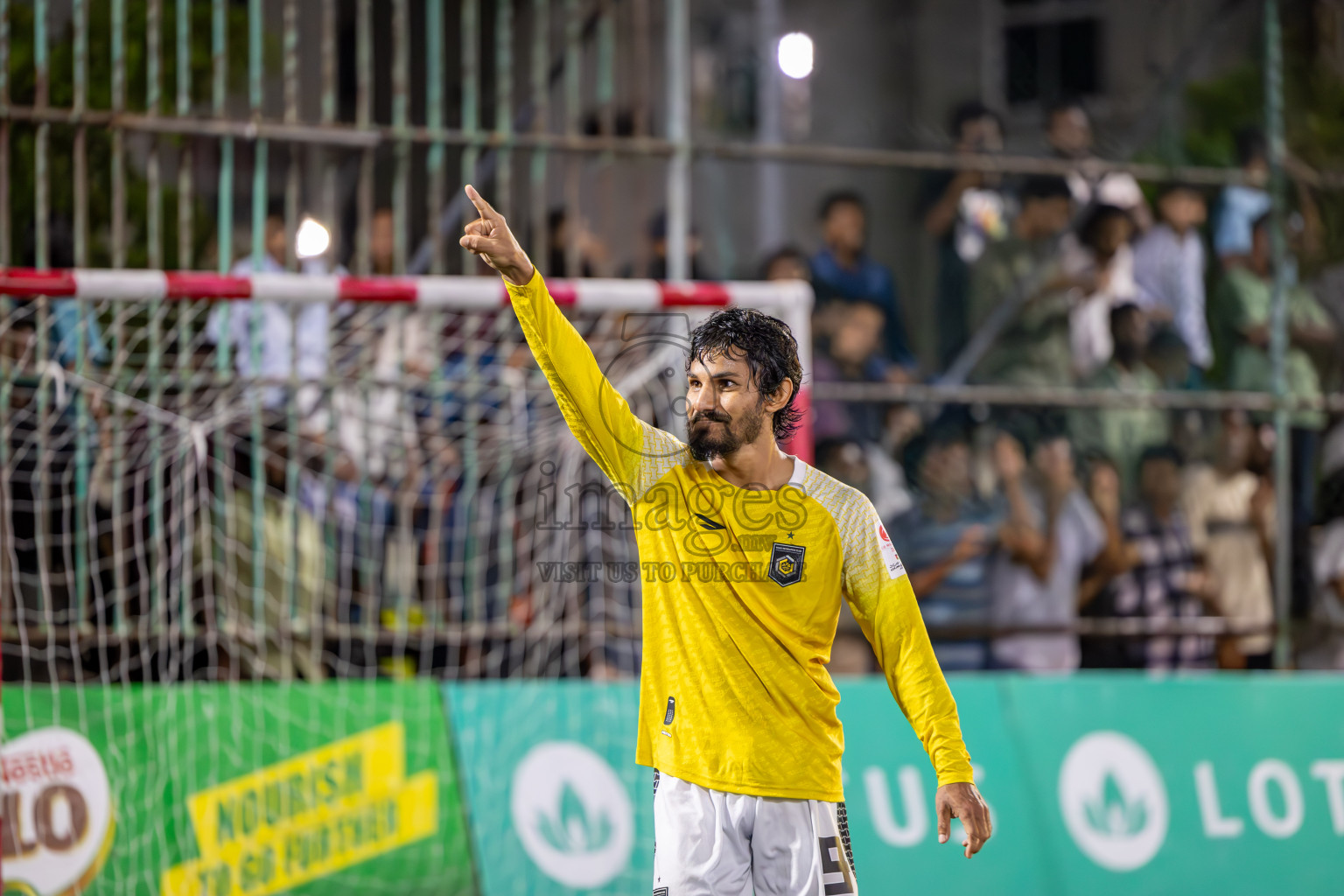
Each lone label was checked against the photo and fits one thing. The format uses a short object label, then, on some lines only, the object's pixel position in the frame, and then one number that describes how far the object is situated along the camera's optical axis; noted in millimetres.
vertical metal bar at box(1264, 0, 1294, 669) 15844
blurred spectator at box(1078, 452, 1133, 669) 15586
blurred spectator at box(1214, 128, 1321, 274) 16516
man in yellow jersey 6180
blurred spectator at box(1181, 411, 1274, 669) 15922
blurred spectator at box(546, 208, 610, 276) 14664
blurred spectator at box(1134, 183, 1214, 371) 16234
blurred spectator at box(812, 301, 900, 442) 15422
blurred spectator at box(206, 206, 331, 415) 12609
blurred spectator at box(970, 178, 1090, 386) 16328
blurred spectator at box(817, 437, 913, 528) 14883
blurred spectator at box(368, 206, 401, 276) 14648
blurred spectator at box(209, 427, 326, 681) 12344
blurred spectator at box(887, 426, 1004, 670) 15203
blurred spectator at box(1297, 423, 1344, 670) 16203
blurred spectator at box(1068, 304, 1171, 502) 16062
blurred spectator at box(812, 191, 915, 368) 15703
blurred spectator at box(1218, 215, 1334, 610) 16312
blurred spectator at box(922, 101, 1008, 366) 16656
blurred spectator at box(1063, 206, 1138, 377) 16266
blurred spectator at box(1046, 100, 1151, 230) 16406
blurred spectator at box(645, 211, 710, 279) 15172
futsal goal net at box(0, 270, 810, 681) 11437
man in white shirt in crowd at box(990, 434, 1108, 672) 15180
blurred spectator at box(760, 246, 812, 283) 15352
